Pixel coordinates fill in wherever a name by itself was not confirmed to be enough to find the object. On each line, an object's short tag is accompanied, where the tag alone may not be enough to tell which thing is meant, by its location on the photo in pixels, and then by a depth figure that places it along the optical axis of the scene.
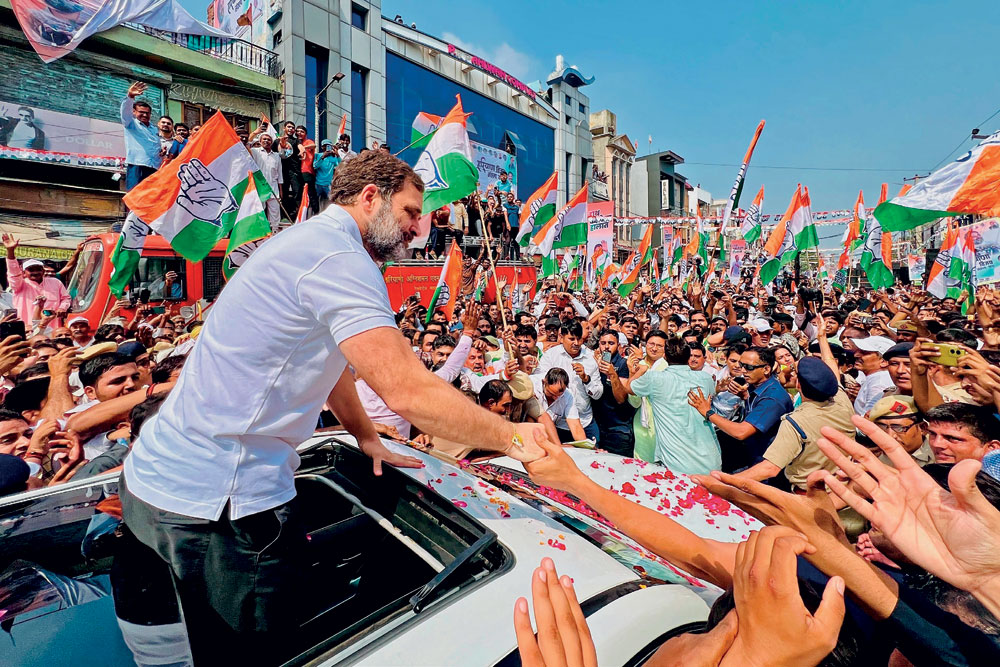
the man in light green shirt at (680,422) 4.18
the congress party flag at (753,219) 14.41
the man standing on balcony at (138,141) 8.16
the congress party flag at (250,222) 6.52
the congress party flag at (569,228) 11.09
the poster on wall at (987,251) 9.82
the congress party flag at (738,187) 10.80
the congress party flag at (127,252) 6.12
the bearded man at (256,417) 1.47
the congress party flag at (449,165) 6.93
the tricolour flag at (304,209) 7.99
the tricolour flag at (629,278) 13.31
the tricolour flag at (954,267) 10.89
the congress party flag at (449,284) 7.95
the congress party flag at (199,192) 5.81
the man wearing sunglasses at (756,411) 3.99
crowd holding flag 11.04
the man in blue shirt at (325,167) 14.44
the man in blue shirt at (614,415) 5.62
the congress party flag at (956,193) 5.20
